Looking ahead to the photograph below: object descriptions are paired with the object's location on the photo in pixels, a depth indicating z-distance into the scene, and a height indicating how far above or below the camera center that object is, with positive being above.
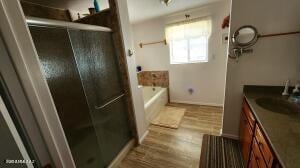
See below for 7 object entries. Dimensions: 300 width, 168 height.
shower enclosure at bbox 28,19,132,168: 1.02 -0.24
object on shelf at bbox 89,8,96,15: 1.74 +0.65
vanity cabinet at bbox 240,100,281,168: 0.89 -0.87
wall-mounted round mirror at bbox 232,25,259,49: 1.52 +0.08
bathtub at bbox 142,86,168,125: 2.65 -1.11
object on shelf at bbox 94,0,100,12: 1.69 +0.68
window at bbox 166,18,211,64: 2.81 +0.23
